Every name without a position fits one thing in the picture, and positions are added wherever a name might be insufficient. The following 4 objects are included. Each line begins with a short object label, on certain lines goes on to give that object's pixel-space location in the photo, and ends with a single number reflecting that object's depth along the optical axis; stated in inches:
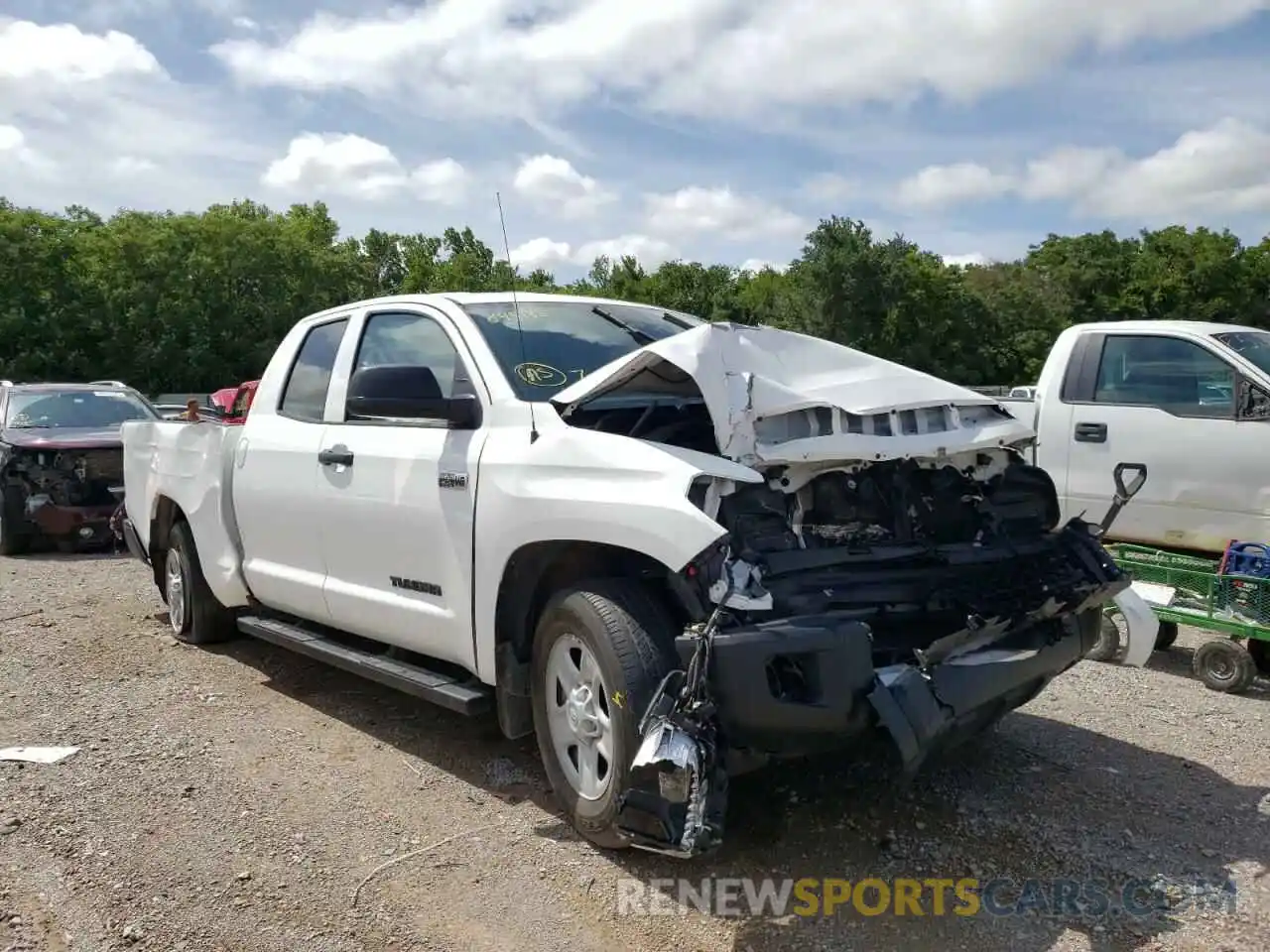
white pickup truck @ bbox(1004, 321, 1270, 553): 255.0
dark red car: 417.1
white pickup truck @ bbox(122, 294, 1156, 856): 126.9
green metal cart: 226.8
